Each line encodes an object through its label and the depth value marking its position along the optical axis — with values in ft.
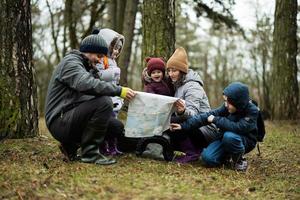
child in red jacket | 18.31
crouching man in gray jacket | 15.17
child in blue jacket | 16.71
